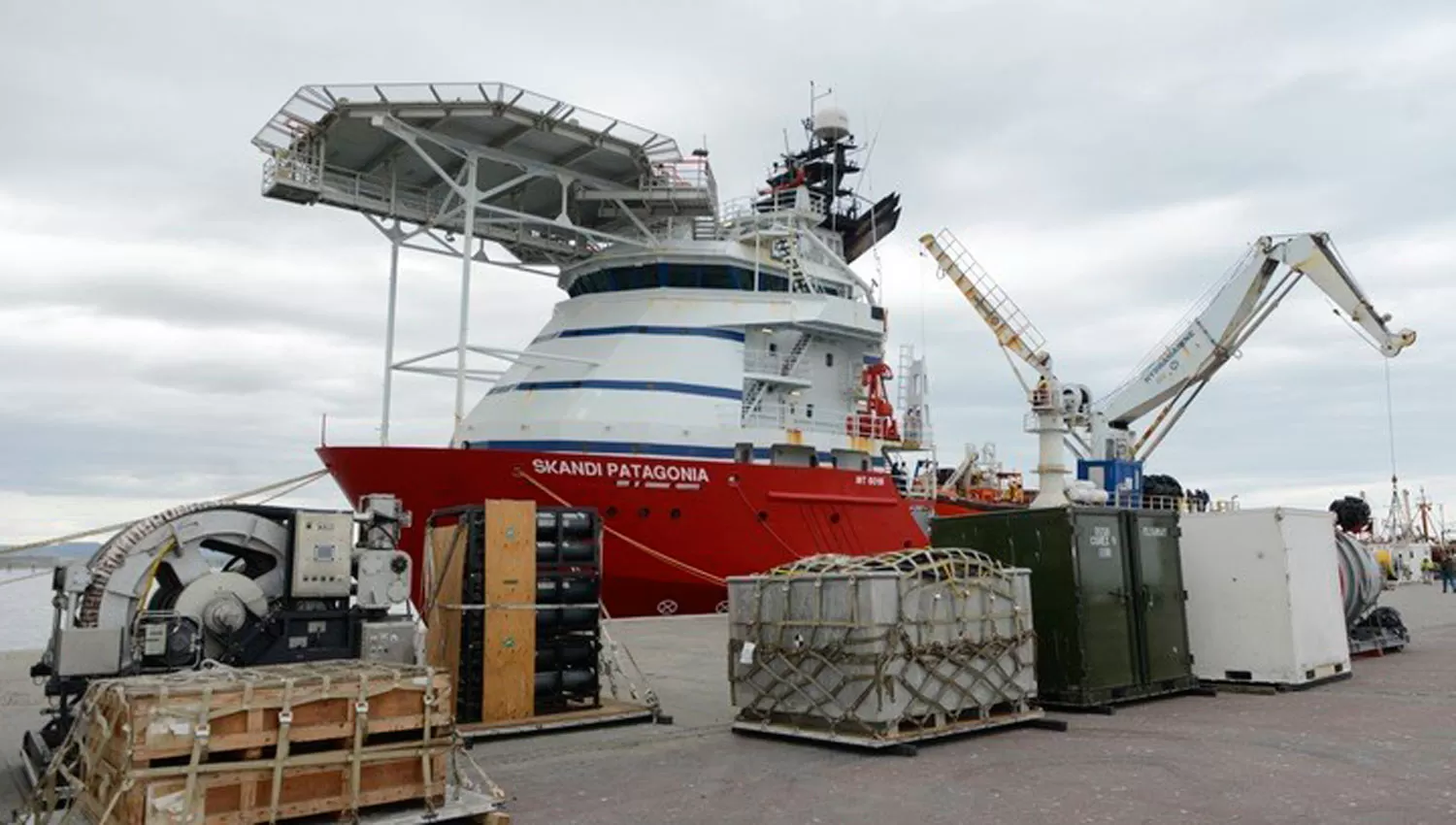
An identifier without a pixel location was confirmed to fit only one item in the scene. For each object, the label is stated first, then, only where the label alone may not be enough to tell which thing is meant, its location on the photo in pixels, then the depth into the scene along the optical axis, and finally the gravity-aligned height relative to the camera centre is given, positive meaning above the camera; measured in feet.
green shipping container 32.81 -1.54
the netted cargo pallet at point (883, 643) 27.17 -2.49
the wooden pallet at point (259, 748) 16.80 -3.27
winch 24.16 -0.90
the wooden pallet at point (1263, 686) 36.29 -4.94
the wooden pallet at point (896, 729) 26.48 -4.74
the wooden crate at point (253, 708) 16.90 -2.55
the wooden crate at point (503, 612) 29.84 -1.58
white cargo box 36.45 -1.85
